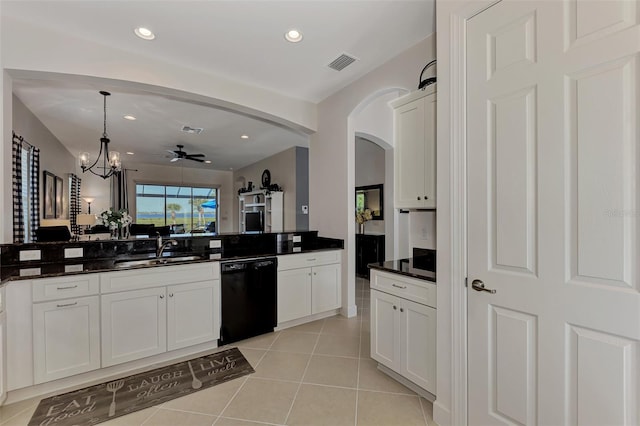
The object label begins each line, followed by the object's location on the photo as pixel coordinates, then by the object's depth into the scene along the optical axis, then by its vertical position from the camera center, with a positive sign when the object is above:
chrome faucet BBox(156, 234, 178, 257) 2.92 -0.32
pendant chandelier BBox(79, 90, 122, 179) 4.32 +0.89
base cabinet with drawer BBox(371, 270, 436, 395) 1.94 -0.88
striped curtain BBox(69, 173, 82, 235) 6.51 +0.37
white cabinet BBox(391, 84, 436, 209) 2.09 +0.50
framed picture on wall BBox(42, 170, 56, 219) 4.70 +0.38
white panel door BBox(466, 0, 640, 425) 1.16 -0.01
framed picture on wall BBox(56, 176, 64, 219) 5.54 +0.36
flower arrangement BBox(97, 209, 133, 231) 3.01 -0.05
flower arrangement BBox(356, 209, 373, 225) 5.84 -0.07
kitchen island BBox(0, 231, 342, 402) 2.02 -0.76
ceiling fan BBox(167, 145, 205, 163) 6.17 +1.35
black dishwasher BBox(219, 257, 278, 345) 2.85 -0.91
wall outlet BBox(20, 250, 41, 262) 2.36 -0.34
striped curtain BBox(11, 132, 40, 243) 3.25 +0.39
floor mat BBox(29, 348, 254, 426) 1.88 -1.35
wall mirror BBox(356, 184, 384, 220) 5.80 +0.29
